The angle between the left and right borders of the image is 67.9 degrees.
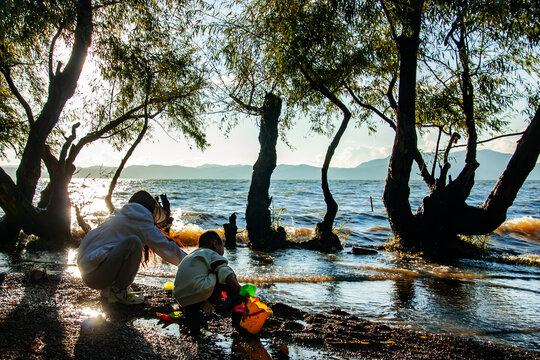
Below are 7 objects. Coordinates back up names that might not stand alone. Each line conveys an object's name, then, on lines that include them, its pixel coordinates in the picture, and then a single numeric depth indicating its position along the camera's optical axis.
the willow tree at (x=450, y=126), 10.31
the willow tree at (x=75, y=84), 9.63
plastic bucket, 4.12
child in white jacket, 4.49
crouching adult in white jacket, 4.82
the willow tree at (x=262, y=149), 12.94
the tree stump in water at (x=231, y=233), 13.02
